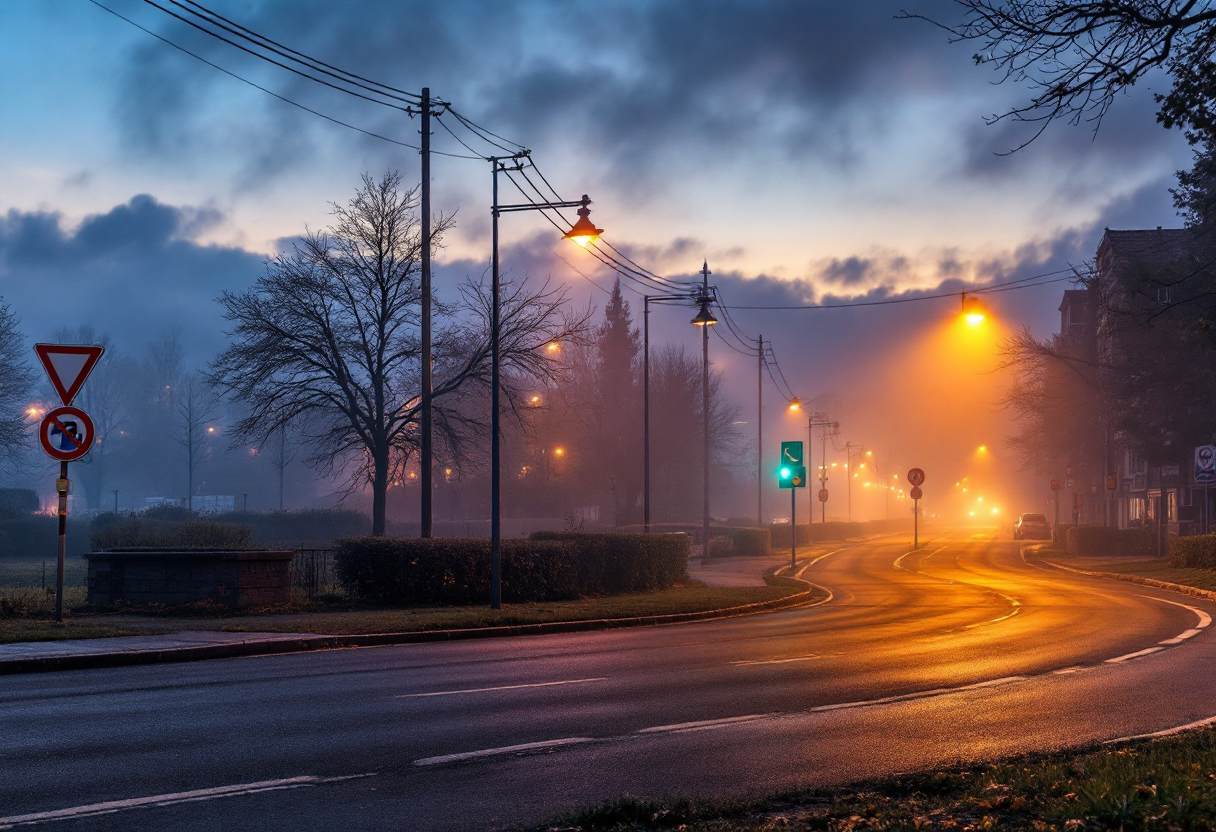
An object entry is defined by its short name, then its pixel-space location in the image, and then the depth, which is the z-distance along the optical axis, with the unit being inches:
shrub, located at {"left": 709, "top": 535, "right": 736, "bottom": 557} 2009.1
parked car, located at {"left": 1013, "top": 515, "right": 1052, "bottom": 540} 3184.1
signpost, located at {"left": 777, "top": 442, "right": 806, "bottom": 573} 1342.3
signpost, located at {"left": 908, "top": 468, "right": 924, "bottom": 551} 1679.6
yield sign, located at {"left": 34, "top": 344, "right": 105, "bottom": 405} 618.5
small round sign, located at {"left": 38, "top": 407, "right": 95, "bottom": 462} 608.7
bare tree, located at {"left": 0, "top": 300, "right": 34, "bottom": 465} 1851.6
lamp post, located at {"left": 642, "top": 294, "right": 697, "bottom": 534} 1462.8
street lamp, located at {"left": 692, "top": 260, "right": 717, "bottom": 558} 1465.3
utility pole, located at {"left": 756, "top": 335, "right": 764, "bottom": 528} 2288.4
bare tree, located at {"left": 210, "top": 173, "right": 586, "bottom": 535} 1270.9
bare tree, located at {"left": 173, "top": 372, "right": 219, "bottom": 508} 4177.2
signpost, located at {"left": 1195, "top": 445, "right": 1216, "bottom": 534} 1195.9
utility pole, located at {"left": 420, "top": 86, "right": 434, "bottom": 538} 992.9
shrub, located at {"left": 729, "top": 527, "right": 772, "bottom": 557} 2066.9
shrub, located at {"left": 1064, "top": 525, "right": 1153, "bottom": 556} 2132.1
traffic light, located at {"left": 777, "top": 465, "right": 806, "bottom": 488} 1337.4
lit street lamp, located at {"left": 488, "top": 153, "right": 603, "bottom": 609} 835.4
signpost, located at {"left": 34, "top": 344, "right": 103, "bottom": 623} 609.6
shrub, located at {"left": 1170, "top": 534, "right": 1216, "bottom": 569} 1385.3
